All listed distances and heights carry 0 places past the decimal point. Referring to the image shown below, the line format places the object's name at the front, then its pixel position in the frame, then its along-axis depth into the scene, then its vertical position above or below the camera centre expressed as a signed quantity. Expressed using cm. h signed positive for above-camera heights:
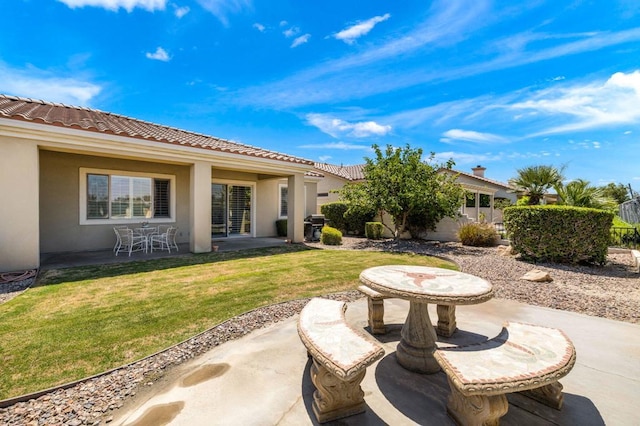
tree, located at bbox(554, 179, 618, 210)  1122 +67
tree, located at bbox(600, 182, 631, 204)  4006 +291
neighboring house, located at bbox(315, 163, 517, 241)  1605 +184
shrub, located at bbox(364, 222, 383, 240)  1681 -106
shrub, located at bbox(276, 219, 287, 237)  1664 -88
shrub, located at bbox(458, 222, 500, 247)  1397 -112
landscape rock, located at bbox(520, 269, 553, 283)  758 -176
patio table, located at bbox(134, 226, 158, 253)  1084 -81
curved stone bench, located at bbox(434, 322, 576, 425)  222 -133
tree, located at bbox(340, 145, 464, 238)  1370 +126
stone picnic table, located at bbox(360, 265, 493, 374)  316 -94
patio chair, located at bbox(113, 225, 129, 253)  1041 -104
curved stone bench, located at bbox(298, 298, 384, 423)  239 -131
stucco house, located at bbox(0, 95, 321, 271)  743 +118
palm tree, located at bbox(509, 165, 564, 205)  1295 +152
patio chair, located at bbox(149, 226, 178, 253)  1113 -116
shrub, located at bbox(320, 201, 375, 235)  1816 -37
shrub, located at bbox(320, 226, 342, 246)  1440 -128
